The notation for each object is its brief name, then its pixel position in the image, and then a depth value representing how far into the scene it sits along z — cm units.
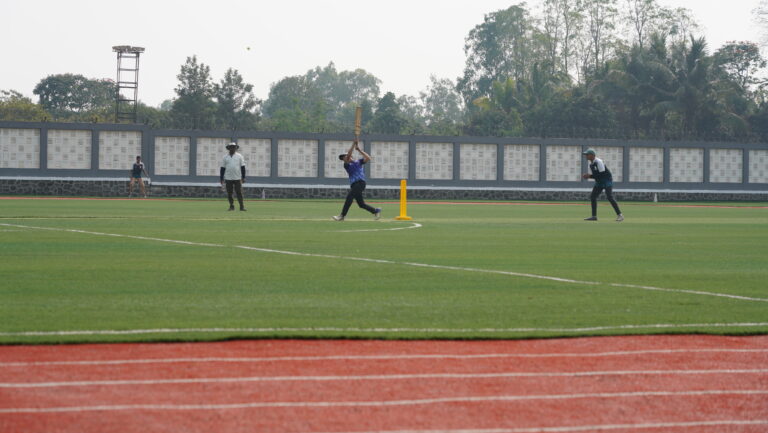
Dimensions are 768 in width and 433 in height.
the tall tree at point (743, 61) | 8500
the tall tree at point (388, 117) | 8444
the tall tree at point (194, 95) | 8594
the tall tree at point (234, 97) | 9056
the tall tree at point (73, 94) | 11162
